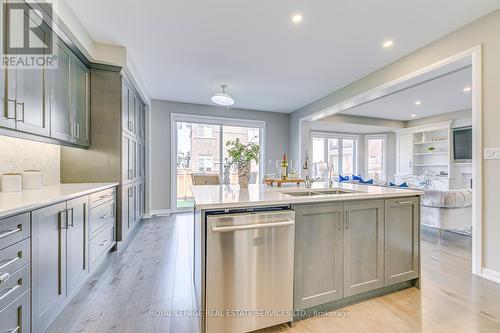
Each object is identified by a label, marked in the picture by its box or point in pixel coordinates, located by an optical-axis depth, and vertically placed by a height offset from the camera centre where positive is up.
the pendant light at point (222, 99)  3.70 +1.14
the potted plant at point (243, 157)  2.26 +0.09
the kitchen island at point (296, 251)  1.37 -0.63
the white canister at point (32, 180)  1.95 -0.14
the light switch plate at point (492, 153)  2.21 +0.14
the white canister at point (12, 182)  1.74 -0.15
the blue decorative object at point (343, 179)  5.67 -0.34
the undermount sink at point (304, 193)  2.07 -0.27
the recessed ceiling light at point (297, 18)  2.33 +1.61
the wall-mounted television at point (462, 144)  5.73 +0.61
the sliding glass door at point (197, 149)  5.48 +0.43
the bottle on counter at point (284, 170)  2.64 -0.05
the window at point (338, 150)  8.08 +0.62
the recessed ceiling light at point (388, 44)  2.79 +1.61
